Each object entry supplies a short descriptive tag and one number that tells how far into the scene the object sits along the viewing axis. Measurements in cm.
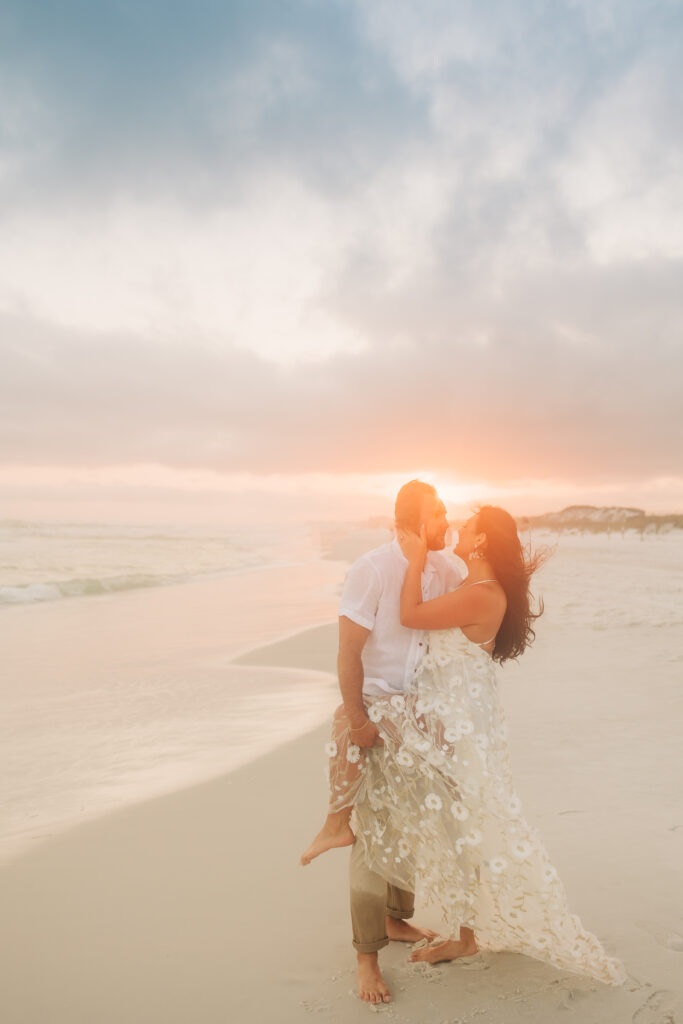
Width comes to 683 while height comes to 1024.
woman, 305
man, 317
